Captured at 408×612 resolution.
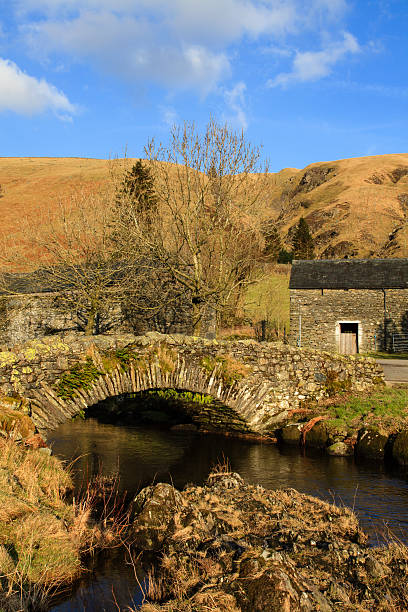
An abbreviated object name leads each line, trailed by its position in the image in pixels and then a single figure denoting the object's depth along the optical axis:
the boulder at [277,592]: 4.38
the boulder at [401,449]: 10.91
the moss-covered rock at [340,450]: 11.62
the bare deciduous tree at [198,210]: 17.31
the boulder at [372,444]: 11.36
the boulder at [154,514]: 6.68
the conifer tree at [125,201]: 18.27
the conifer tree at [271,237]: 19.03
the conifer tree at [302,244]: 57.16
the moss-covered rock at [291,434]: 12.64
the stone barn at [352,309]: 30.00
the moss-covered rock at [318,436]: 12.22
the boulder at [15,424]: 8.36
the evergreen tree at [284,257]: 56.09
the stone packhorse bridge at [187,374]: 9.57
